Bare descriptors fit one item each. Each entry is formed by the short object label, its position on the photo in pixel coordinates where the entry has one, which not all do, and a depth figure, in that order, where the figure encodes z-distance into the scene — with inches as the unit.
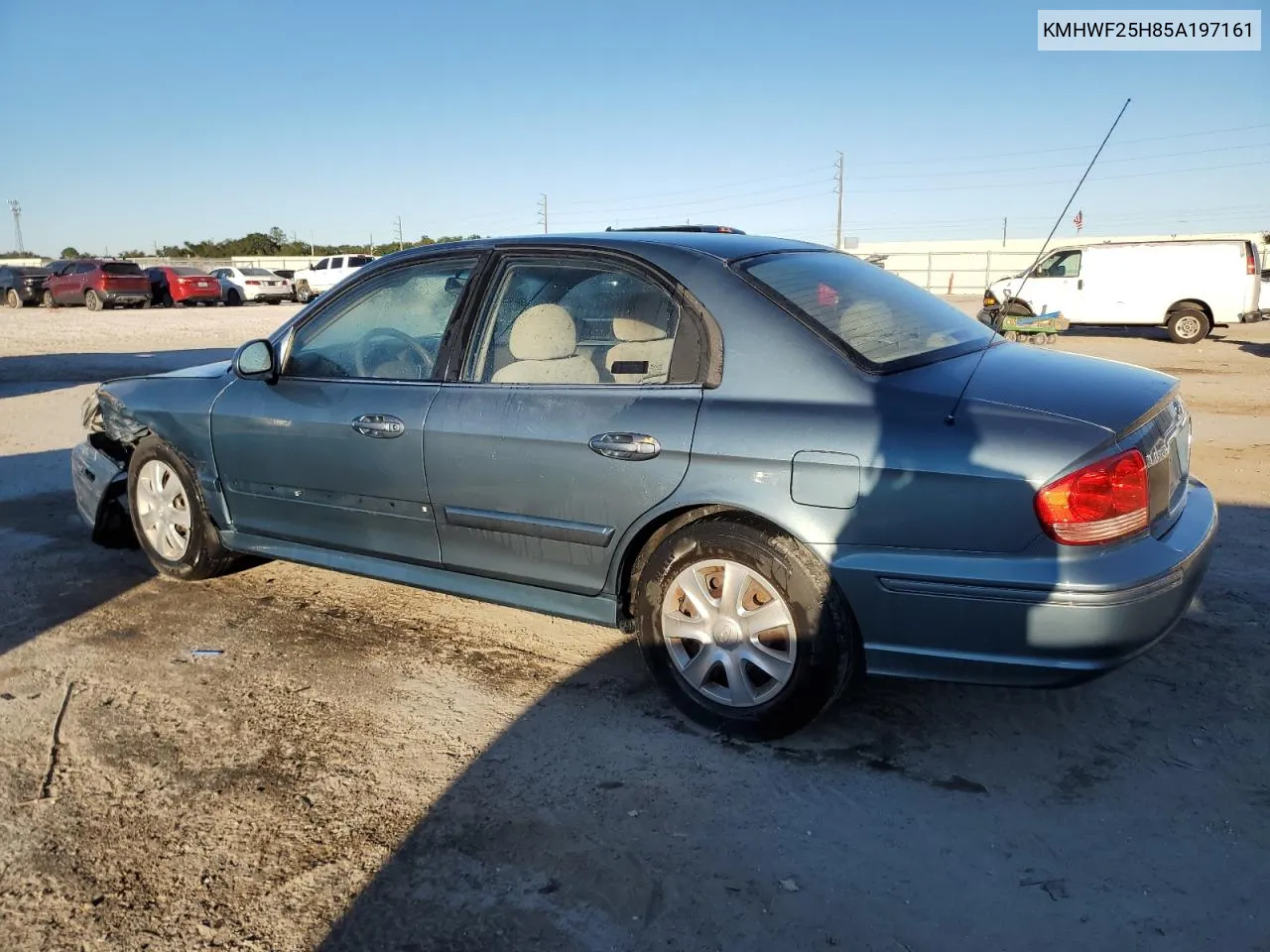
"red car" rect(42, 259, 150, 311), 1111.0
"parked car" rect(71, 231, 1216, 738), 107.2
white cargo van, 688.4
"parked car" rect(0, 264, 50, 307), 1187.9
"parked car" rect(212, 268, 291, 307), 1304.1
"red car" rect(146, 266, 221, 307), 1213.7
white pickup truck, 1299.2
